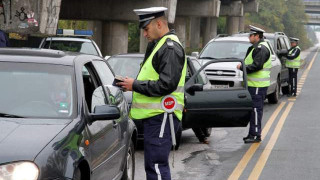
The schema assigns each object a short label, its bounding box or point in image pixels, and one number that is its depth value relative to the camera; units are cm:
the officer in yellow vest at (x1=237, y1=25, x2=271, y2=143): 1406
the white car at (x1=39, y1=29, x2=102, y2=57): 1925
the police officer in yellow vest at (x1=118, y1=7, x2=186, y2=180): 696
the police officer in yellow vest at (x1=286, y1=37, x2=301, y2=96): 2494
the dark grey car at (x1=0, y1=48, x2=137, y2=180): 568
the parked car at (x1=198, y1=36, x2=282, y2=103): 1986
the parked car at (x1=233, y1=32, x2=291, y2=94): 2316
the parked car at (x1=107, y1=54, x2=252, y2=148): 1270
